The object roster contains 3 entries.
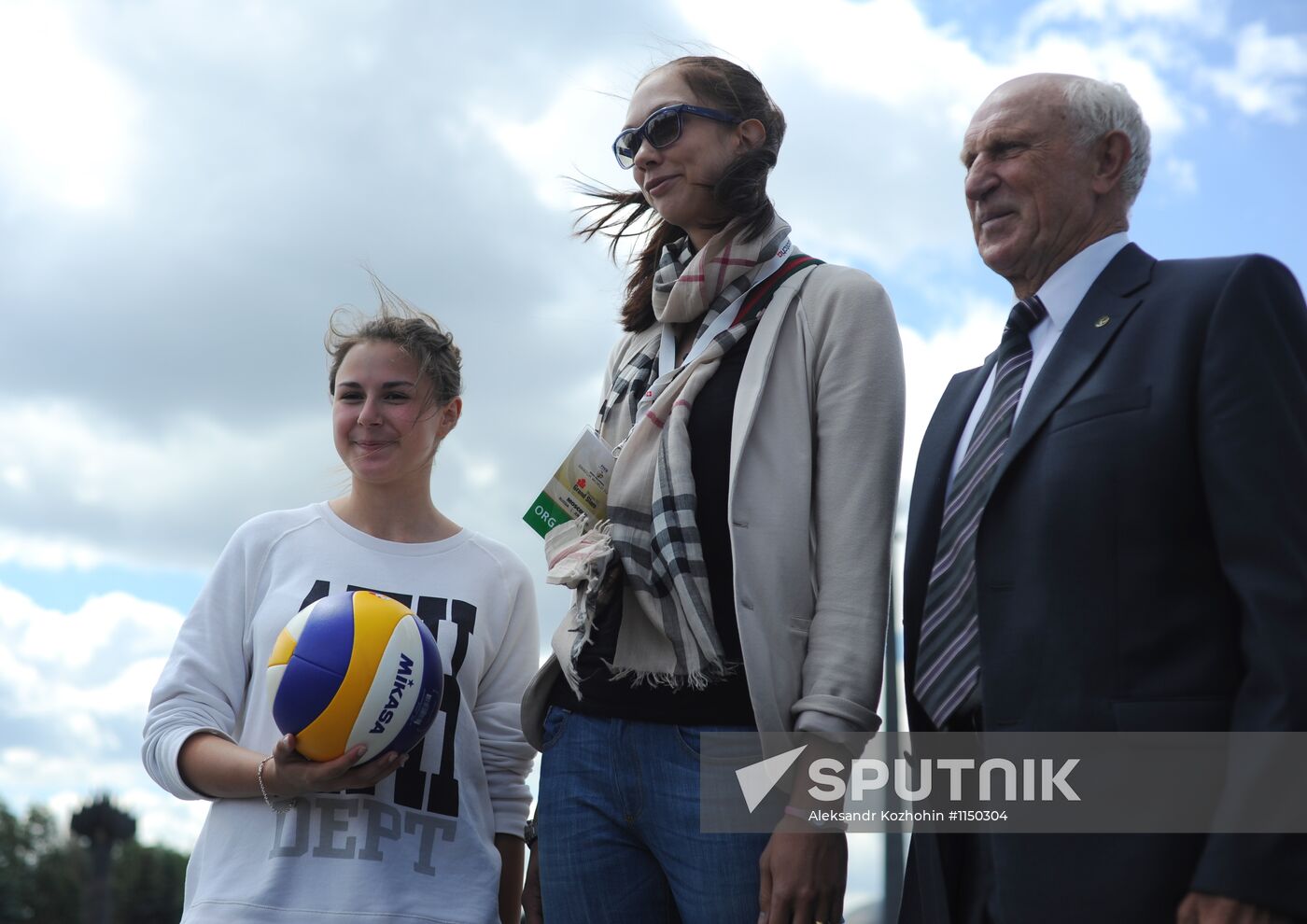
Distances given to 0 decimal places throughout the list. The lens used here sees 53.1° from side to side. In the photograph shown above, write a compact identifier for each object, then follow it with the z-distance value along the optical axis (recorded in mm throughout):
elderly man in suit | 2477
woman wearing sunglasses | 3057
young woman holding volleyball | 3771
